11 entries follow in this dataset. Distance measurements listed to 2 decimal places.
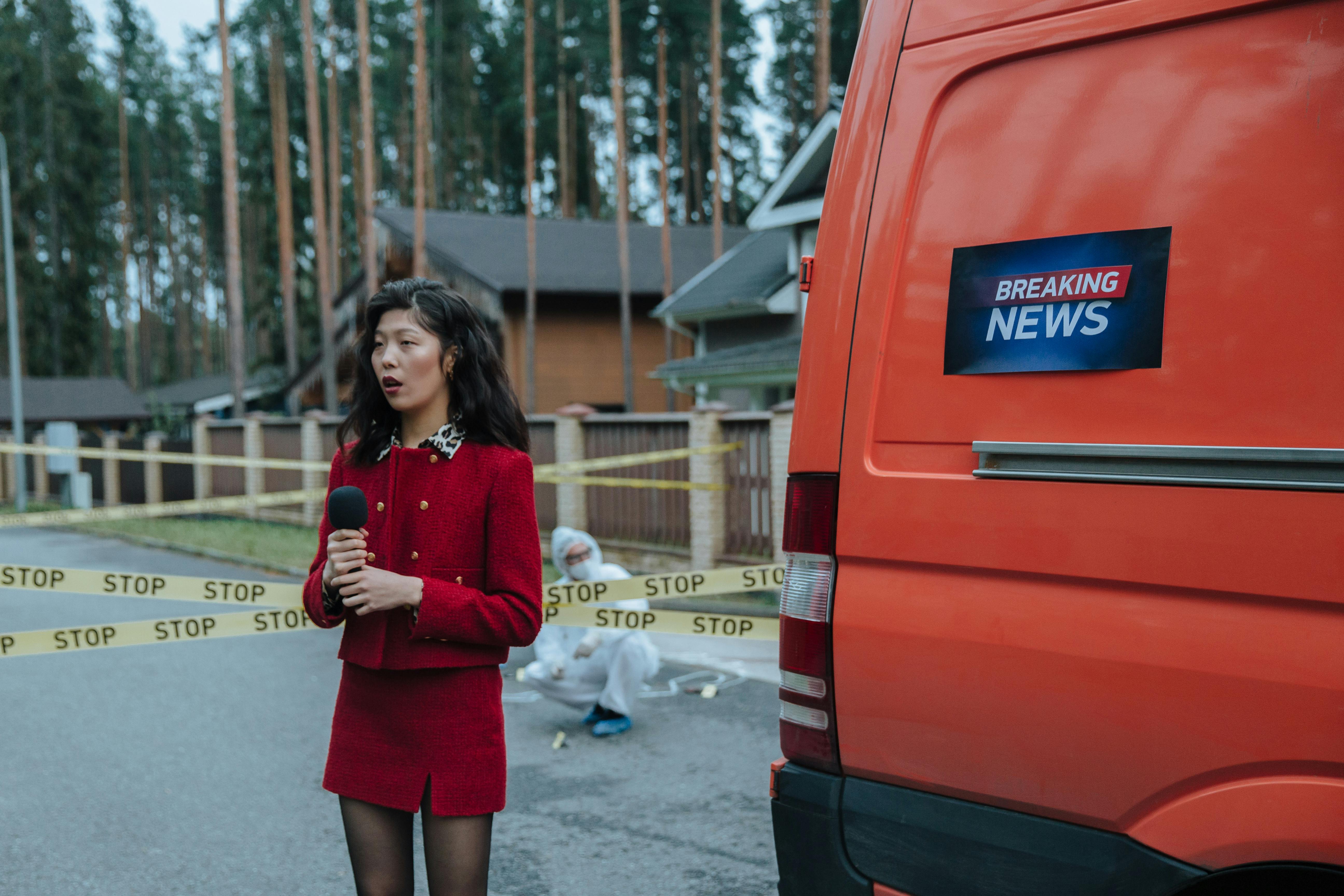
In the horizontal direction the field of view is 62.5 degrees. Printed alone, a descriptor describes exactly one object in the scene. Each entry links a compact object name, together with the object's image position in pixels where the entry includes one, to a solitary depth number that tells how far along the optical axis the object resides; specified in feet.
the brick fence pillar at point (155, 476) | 81.41
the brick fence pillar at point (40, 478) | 99.60
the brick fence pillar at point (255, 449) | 70.59
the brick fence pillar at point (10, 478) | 103.04
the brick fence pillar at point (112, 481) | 87.56
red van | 5.59
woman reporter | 7.34
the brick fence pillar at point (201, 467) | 76.23
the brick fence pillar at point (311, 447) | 62.95
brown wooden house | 94.32
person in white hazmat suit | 19.49
